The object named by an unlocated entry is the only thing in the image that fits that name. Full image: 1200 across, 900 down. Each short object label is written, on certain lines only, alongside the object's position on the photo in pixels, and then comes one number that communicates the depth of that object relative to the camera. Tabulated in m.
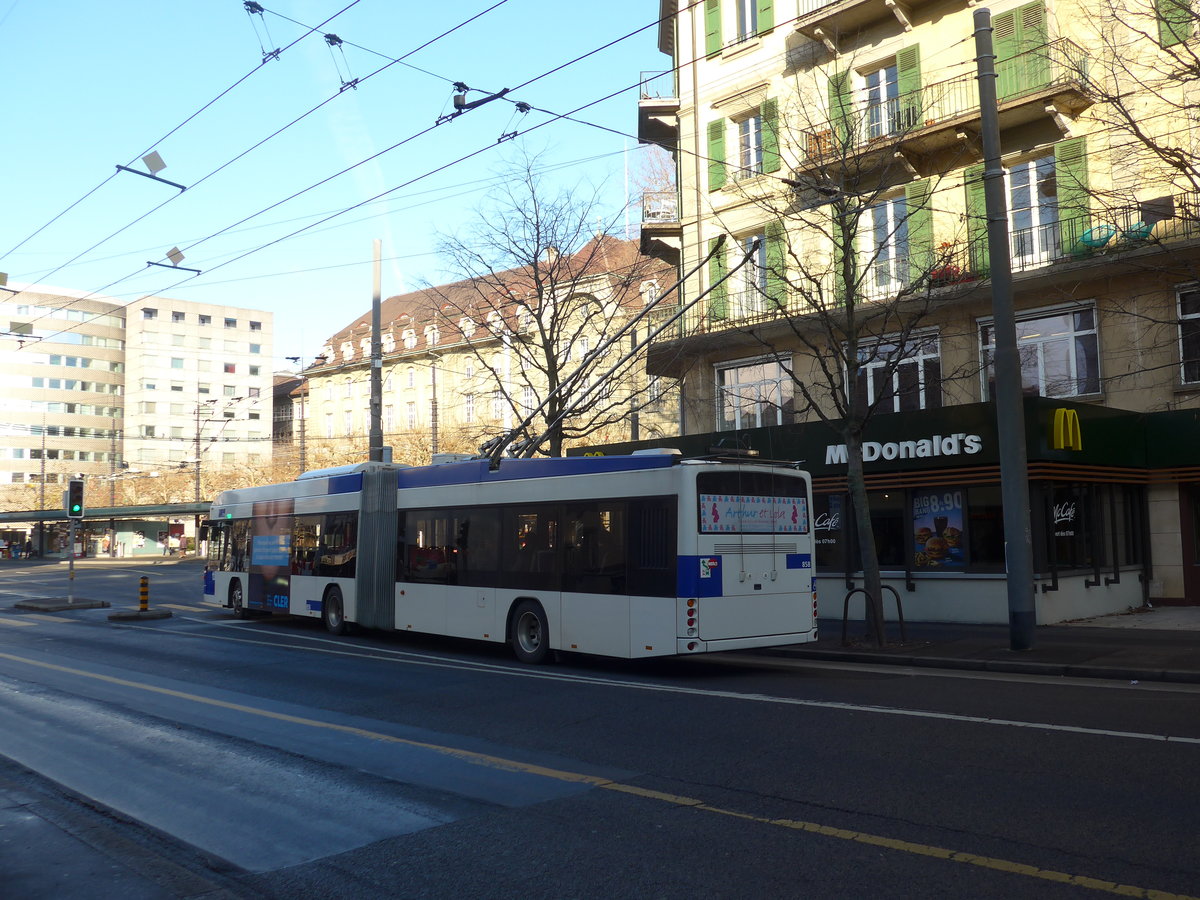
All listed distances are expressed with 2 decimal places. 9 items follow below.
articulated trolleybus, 12.73
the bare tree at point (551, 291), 25.50
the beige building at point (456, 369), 26.80
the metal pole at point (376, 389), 23.81
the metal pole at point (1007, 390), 14.09
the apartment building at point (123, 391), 93.88
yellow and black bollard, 22.77
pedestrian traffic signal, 26.88
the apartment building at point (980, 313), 18.55
